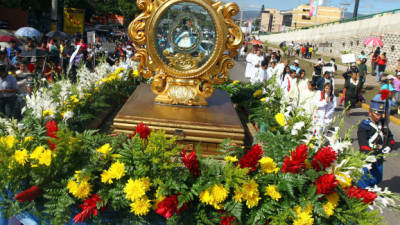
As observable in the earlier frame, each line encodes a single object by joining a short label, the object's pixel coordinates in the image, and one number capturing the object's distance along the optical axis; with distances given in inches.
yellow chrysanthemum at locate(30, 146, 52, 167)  99.5
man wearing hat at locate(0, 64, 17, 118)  270.4
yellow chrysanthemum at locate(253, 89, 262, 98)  207.0
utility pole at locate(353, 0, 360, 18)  1231.5
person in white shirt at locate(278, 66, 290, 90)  424.7
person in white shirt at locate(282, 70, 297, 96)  341.1
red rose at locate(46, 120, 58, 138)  108.3
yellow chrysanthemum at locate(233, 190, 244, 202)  100.2
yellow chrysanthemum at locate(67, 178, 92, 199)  99.5
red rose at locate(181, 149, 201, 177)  105.0
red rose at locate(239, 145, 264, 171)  105.1
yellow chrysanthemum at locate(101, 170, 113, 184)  101.2
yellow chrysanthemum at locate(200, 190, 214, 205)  99.3
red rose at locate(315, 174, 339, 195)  97.3
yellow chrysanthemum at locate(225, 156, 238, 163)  106.7
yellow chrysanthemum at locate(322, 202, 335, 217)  99.3
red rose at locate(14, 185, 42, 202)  93.4
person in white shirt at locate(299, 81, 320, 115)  298.0
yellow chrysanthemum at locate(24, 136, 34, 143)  112.7
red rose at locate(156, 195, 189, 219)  97.4
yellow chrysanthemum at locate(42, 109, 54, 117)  132.9
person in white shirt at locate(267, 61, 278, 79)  465.4
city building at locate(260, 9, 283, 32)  4756.6
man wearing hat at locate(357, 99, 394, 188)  188.7
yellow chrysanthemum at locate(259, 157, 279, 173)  107.8
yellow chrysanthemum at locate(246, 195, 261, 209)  100.9
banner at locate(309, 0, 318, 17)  2769.9
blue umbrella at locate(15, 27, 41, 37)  649.0
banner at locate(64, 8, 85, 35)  703.1
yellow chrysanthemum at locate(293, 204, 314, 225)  96.3
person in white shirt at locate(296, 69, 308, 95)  223.9
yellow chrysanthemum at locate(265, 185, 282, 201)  101.5
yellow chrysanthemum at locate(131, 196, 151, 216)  98.7
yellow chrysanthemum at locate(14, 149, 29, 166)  101.7
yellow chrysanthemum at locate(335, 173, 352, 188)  104.3
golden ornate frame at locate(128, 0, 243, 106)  153.9
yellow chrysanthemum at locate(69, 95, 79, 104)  153.1
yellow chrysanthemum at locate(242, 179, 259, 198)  99.9
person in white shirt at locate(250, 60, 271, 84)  465.4
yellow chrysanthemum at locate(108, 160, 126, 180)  101.3
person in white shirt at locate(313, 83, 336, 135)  300.0
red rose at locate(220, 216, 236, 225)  101.0
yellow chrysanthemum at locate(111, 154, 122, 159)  106.4
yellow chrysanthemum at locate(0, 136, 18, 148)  106.6
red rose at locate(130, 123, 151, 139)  110.8
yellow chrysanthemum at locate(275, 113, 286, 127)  133.3
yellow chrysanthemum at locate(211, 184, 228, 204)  99.0
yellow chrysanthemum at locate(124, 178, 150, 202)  98.0
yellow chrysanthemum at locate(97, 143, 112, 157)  107.4
